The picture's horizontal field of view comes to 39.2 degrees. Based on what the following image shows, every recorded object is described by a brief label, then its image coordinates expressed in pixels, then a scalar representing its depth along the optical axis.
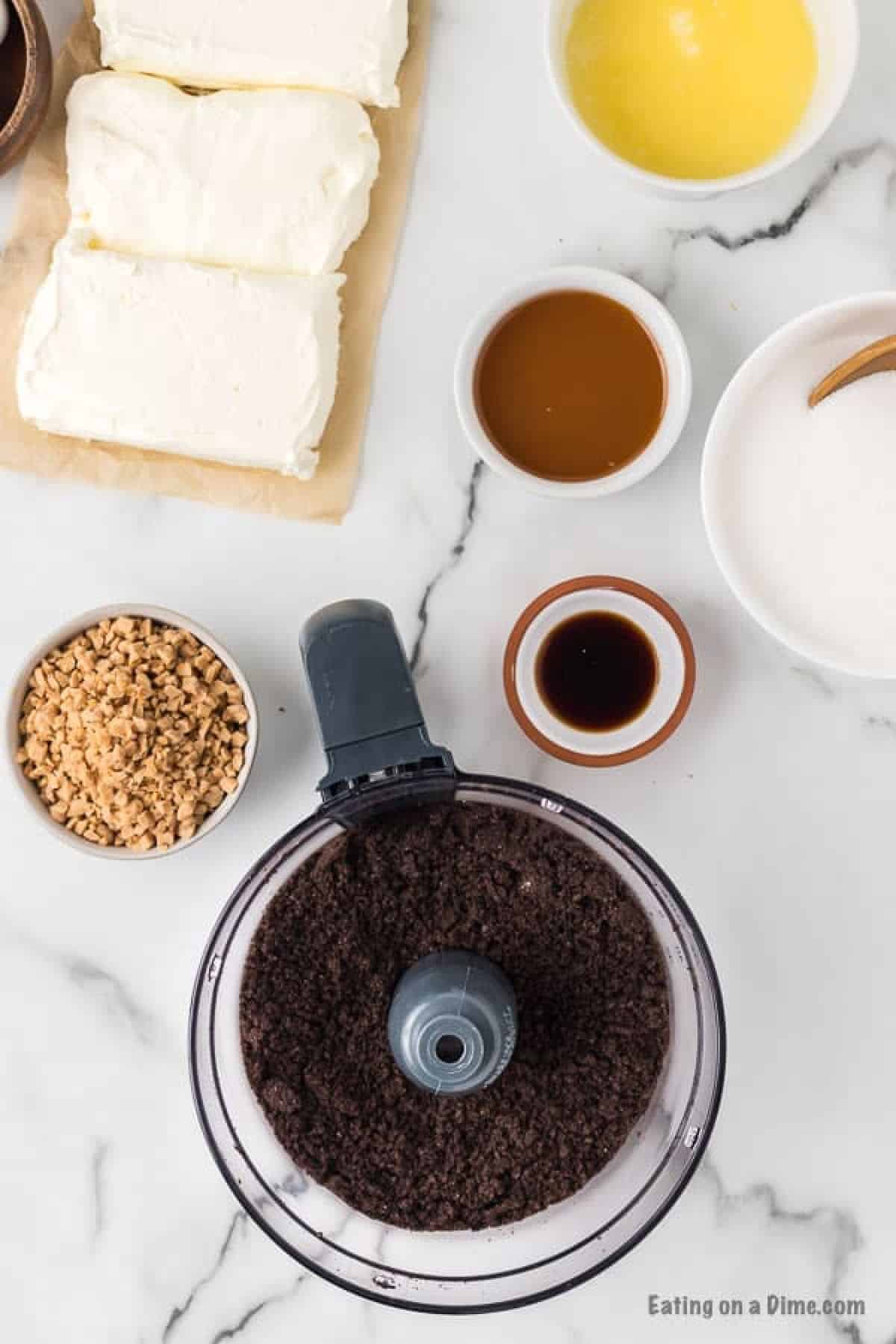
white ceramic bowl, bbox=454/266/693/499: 1.24
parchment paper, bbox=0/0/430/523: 1.31
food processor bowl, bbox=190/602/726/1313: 1.12
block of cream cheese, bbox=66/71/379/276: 1.25
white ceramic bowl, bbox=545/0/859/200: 1.17
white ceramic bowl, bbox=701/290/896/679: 1.17
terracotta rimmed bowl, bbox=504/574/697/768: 1.24
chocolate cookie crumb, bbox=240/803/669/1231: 1.09
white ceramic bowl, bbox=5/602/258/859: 1.20
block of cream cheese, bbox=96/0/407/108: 1.25
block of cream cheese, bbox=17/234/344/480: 1.25
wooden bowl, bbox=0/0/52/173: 1.23
